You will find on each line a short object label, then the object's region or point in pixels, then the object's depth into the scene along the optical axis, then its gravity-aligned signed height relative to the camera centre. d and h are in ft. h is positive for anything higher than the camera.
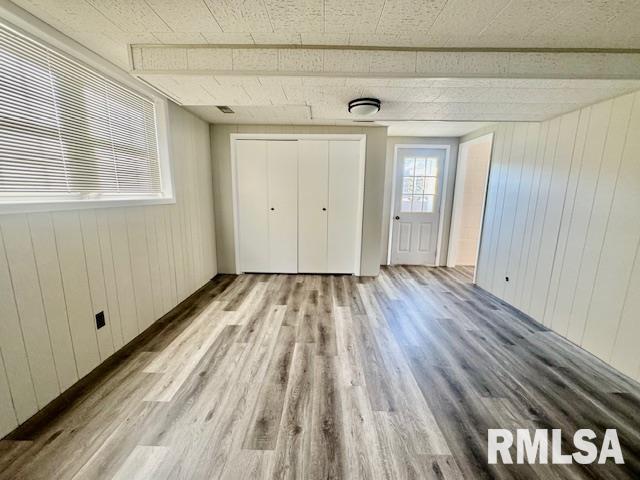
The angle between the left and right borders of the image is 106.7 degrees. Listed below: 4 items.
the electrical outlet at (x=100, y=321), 5.78 -3.07
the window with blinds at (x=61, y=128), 4.16 +1.41
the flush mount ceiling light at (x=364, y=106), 6.75 +2.63
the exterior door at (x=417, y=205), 13.93 -0.36
